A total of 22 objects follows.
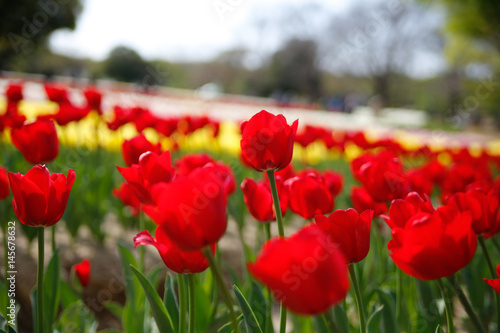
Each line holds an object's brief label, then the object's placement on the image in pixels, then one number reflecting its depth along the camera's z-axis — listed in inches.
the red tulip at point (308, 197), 38.2
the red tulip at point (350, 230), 28.5
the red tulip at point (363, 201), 50.2
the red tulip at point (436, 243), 26.4
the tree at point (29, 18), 394.6
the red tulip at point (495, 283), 28.1
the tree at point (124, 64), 802.8
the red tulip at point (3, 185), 49.9
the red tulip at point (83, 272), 56.6
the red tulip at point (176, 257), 27.1
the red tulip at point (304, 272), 17.0
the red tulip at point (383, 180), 45.4
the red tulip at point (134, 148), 42.8
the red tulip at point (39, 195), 32.2
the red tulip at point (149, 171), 32.6
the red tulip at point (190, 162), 51.3
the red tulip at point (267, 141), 31.5
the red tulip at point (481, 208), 37.6
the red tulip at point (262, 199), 40.0
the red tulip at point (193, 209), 20.7
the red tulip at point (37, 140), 48.2
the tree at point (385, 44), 884.1
